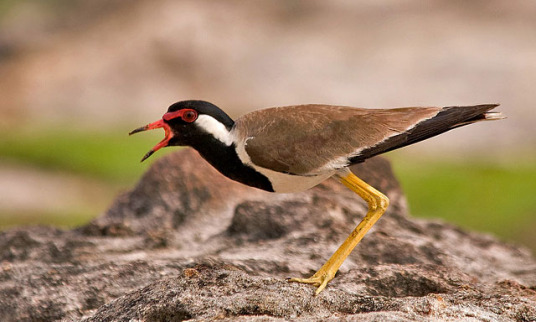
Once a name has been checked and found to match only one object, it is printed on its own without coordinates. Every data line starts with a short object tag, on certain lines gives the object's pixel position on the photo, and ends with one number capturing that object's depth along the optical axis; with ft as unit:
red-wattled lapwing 35.06
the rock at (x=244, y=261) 31.24
